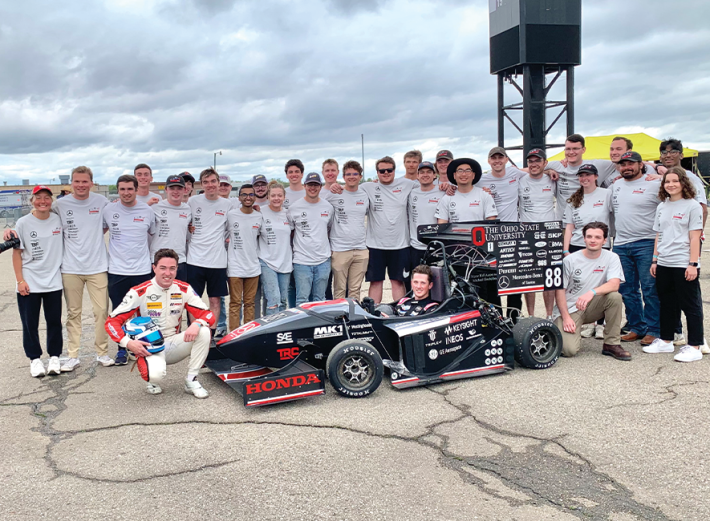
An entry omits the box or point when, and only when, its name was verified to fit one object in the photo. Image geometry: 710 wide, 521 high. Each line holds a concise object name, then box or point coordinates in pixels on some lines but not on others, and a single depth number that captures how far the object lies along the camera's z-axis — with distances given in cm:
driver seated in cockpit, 624
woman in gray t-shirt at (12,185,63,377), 631
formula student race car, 543
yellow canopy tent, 2241
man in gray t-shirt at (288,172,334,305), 760
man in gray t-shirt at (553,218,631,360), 668
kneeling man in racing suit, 550
